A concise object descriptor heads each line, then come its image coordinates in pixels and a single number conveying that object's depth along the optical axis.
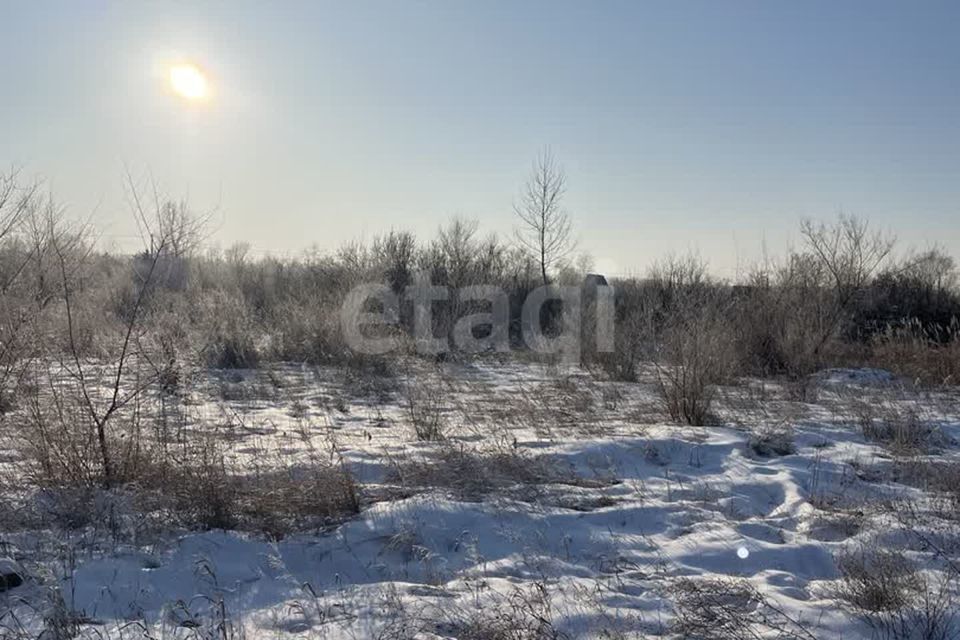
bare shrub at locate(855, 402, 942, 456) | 6.17
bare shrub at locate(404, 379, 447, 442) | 6.54
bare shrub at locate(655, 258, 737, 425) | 7.27
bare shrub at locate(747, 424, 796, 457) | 6.09
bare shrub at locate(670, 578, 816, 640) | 2.95
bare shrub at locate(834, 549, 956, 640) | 2.91
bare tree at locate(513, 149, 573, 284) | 23.30
